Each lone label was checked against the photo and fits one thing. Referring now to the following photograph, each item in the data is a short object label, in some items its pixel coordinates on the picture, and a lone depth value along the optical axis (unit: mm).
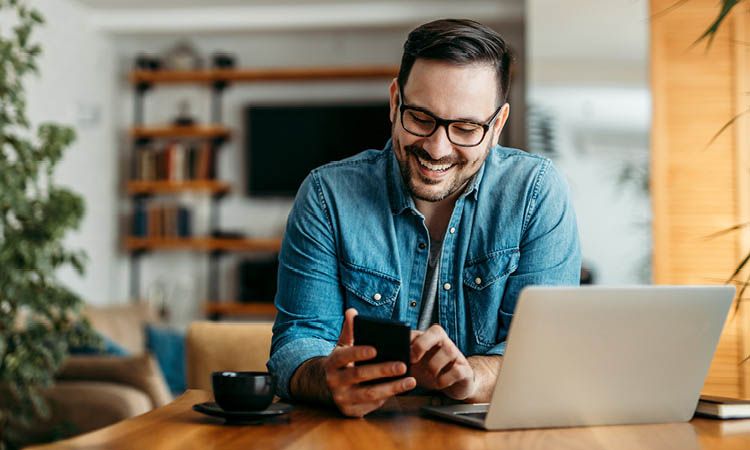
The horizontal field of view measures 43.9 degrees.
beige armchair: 1798
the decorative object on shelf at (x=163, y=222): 6141
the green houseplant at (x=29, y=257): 3207
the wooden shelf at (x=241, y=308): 5965
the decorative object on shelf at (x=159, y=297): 6148
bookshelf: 6031
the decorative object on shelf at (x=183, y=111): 6305
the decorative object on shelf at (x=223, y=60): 6156
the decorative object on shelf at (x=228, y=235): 6055
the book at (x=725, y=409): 1271
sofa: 3318
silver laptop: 1095
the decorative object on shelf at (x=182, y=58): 6207
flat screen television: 6055
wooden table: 1029
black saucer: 1158
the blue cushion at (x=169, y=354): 4586
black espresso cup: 1159
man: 1574
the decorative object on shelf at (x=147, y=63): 6262
